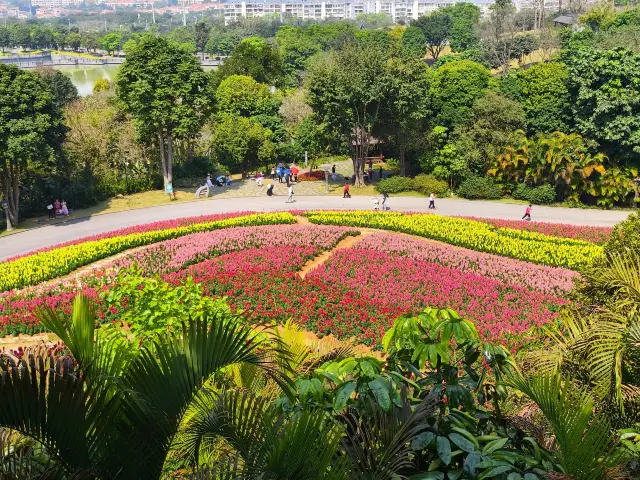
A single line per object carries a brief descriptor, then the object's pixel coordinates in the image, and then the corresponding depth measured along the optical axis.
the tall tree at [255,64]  49.03
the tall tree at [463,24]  89.25
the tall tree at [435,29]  91.00
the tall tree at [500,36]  62.25
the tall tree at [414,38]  85.01
